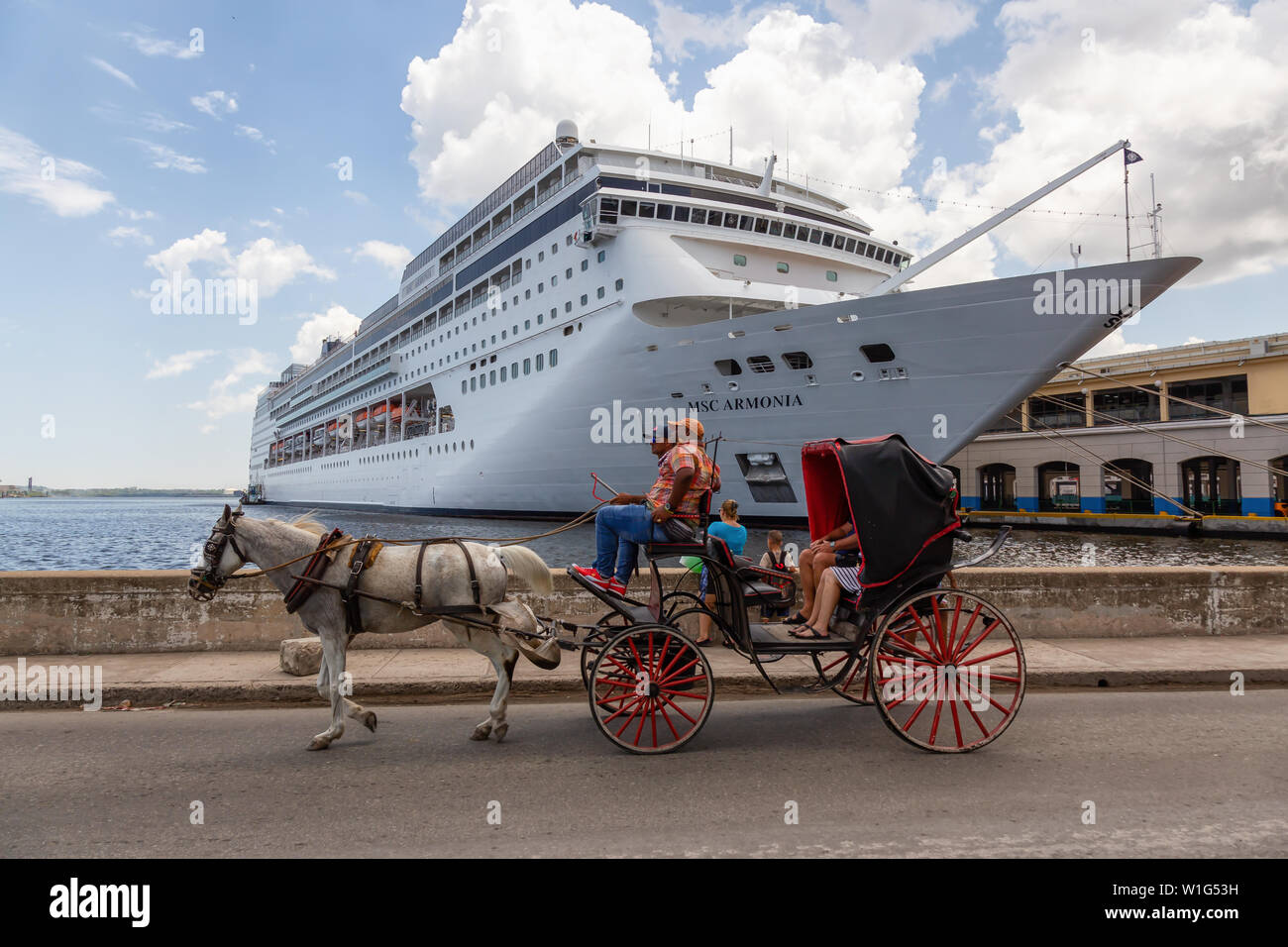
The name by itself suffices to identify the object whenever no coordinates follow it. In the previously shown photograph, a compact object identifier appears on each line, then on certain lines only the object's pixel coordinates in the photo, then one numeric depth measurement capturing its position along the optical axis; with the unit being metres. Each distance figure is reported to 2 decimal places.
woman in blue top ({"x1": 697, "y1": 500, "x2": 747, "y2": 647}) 6.66
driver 5.04
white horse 4.73
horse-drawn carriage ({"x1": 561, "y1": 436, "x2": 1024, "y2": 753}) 4.48
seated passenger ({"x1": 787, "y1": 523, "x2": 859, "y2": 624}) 5.13
